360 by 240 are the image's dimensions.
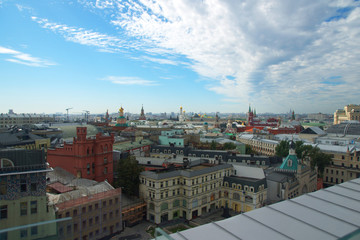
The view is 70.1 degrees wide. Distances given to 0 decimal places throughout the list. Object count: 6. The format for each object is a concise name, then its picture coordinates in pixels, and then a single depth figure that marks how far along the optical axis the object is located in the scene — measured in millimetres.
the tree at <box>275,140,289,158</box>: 82062
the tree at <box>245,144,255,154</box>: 97050
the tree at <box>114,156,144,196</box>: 49297
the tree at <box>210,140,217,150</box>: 88462
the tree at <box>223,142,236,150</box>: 88856
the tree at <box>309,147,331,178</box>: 71975
